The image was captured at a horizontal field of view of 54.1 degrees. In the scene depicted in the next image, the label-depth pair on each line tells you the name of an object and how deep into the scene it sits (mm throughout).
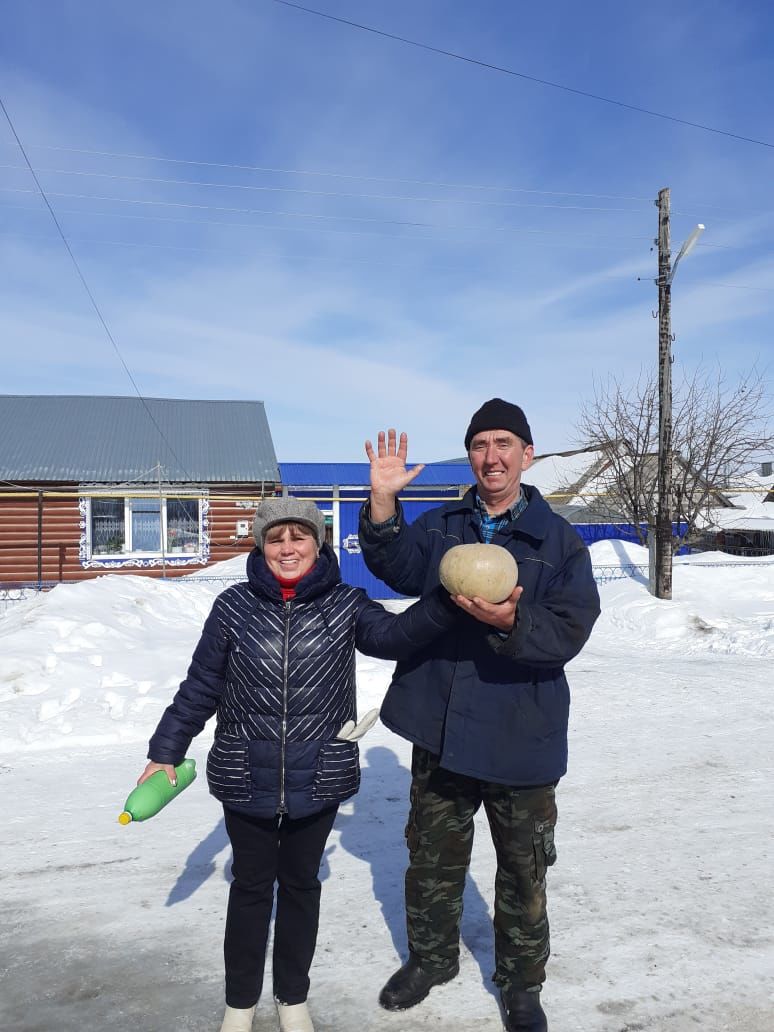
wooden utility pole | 12602
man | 2576
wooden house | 17141
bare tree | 15766
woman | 2490
